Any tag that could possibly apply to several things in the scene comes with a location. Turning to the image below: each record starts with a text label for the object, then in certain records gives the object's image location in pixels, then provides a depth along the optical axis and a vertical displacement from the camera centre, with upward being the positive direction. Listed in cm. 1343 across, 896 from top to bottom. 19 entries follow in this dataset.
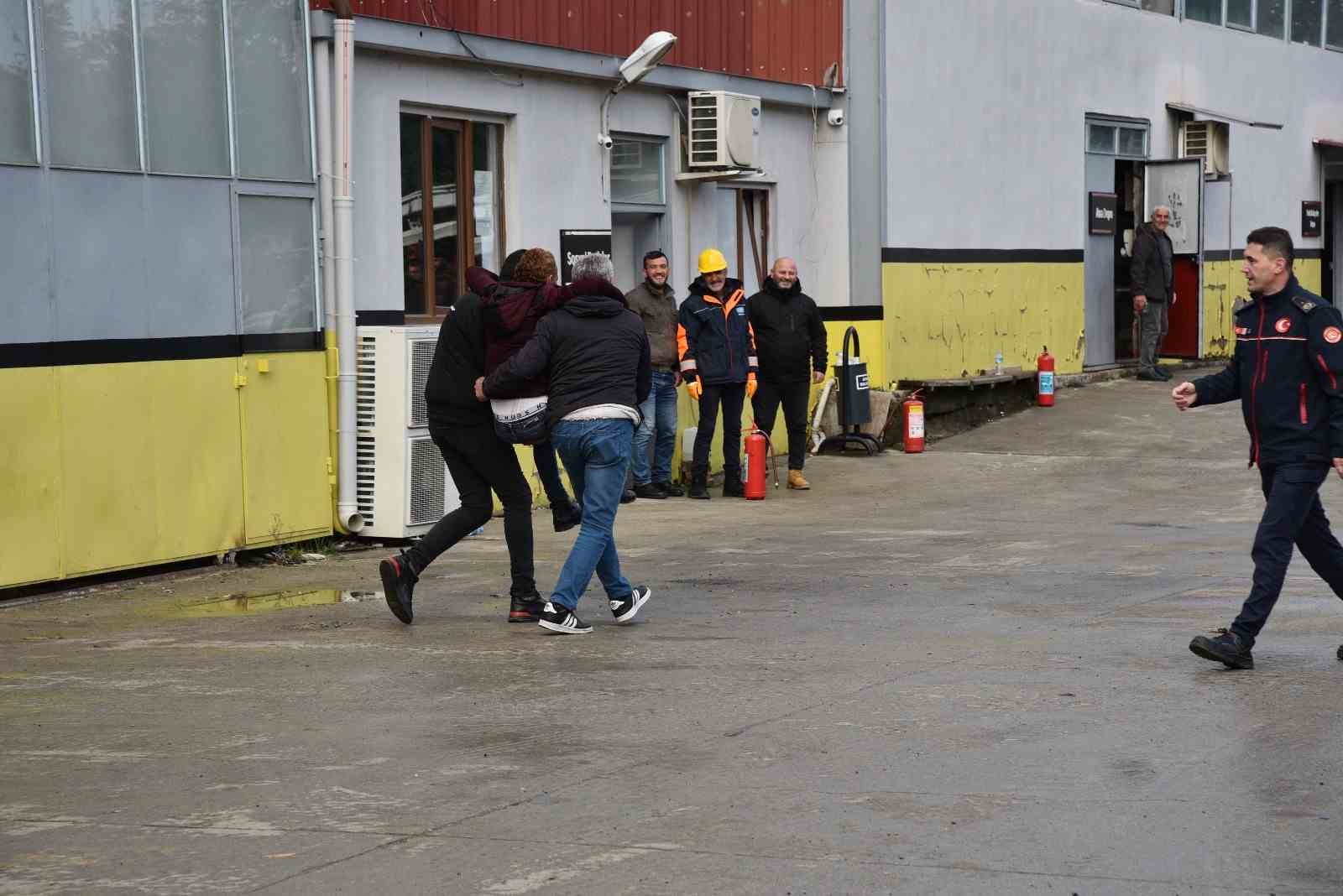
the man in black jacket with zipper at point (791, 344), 1595 -48
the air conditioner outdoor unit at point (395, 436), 1298 -101
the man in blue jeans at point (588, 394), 927 -52
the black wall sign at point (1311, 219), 2784 +92
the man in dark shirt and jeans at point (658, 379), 1538 -75
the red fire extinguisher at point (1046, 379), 2080 -106
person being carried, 940 -5
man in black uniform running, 811 -56
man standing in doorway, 2206 +7
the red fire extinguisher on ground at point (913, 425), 1839 -137
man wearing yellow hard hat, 1548 -56
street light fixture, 1555 +191
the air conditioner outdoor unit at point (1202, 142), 2417 +182
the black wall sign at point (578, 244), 1548 +38
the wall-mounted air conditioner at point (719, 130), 1673 +142
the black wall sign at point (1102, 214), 2261 +84
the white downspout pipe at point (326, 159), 1280 +92
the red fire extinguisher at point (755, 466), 1554 -148
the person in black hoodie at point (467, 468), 953 -92
